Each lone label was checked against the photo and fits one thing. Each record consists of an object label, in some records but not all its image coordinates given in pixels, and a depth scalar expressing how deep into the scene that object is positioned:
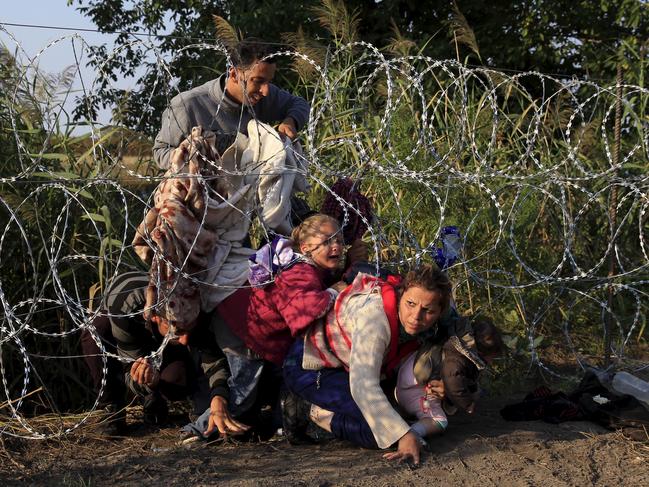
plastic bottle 4.65
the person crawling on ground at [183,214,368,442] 4.17
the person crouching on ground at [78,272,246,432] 4.25
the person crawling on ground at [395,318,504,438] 4.04
